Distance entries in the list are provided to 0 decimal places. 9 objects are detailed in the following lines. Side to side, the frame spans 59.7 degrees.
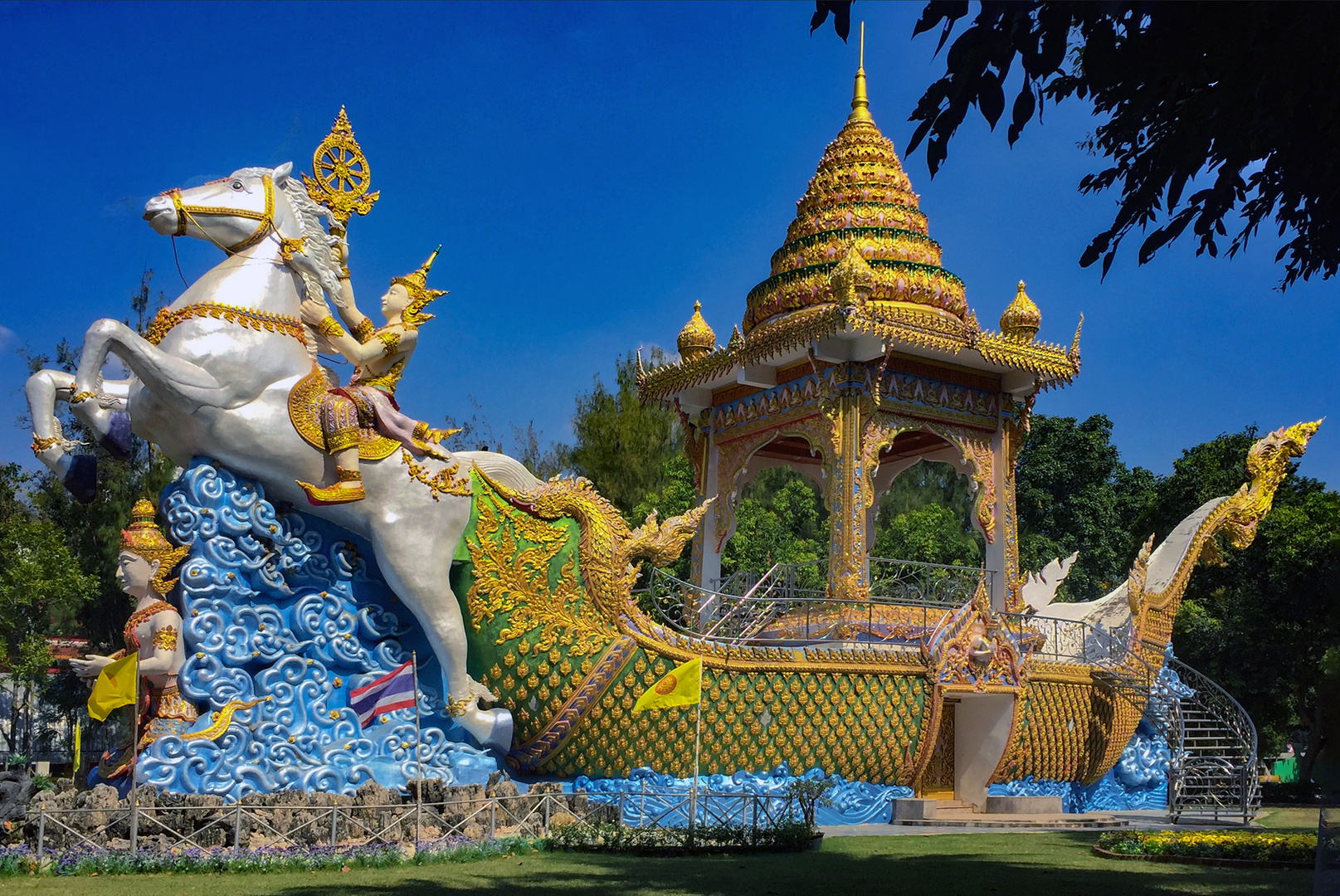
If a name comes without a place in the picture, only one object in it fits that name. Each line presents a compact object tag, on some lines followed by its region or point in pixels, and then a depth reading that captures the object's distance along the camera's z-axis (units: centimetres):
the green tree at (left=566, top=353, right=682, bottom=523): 2444
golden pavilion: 1469
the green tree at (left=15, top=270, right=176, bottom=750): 2030
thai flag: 1086
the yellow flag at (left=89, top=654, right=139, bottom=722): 977
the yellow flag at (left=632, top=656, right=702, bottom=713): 1063
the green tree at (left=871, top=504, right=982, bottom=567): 2581
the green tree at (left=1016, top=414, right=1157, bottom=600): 2816
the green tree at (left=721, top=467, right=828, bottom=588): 2414
